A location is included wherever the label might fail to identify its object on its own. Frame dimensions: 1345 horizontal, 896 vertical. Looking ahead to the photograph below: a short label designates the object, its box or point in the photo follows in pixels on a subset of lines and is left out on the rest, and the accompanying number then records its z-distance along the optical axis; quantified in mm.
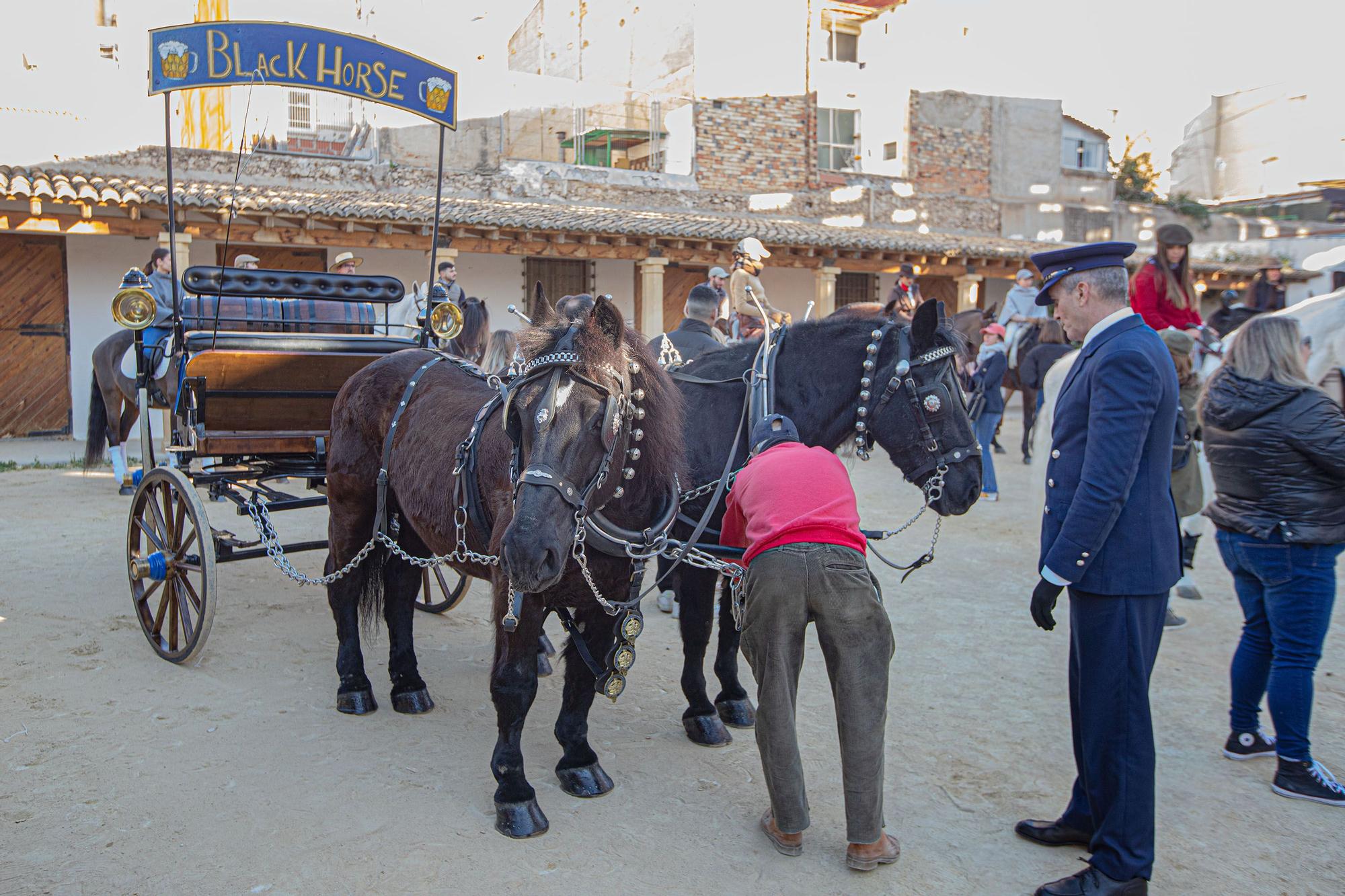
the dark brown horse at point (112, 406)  9367
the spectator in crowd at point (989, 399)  10414
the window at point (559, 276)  18812
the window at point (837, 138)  25938
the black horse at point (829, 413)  3939
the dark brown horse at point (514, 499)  2914
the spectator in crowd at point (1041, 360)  13453
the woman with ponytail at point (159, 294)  7859
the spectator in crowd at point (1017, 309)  15047
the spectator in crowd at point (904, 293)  8347
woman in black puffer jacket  3676
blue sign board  4848
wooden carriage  4820
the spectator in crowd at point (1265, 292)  9320
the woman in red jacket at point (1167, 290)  5832
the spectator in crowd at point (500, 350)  5787
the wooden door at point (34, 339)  14336
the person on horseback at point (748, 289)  7746
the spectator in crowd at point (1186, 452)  5832
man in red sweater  2980
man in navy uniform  2863
